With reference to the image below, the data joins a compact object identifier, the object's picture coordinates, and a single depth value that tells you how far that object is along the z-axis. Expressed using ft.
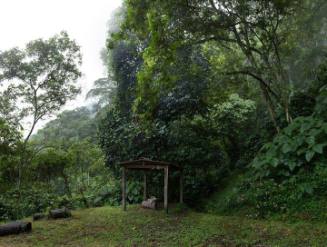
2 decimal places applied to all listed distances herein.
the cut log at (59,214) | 27.99
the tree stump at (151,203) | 28.68
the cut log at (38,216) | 27.96
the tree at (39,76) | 31.71
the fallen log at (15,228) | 22.63
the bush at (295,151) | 23.54
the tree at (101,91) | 73.51
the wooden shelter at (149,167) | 27.25
